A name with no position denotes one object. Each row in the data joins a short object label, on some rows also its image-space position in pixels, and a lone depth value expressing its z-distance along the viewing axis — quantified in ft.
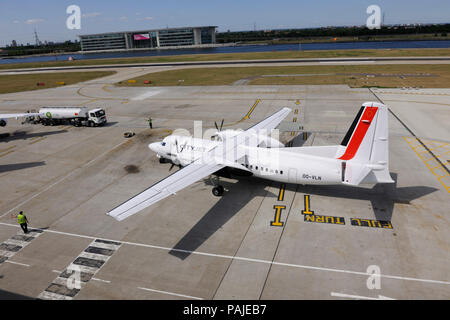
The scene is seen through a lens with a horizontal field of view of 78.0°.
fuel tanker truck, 140.15
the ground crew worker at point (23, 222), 61.73
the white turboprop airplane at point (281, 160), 58.70
